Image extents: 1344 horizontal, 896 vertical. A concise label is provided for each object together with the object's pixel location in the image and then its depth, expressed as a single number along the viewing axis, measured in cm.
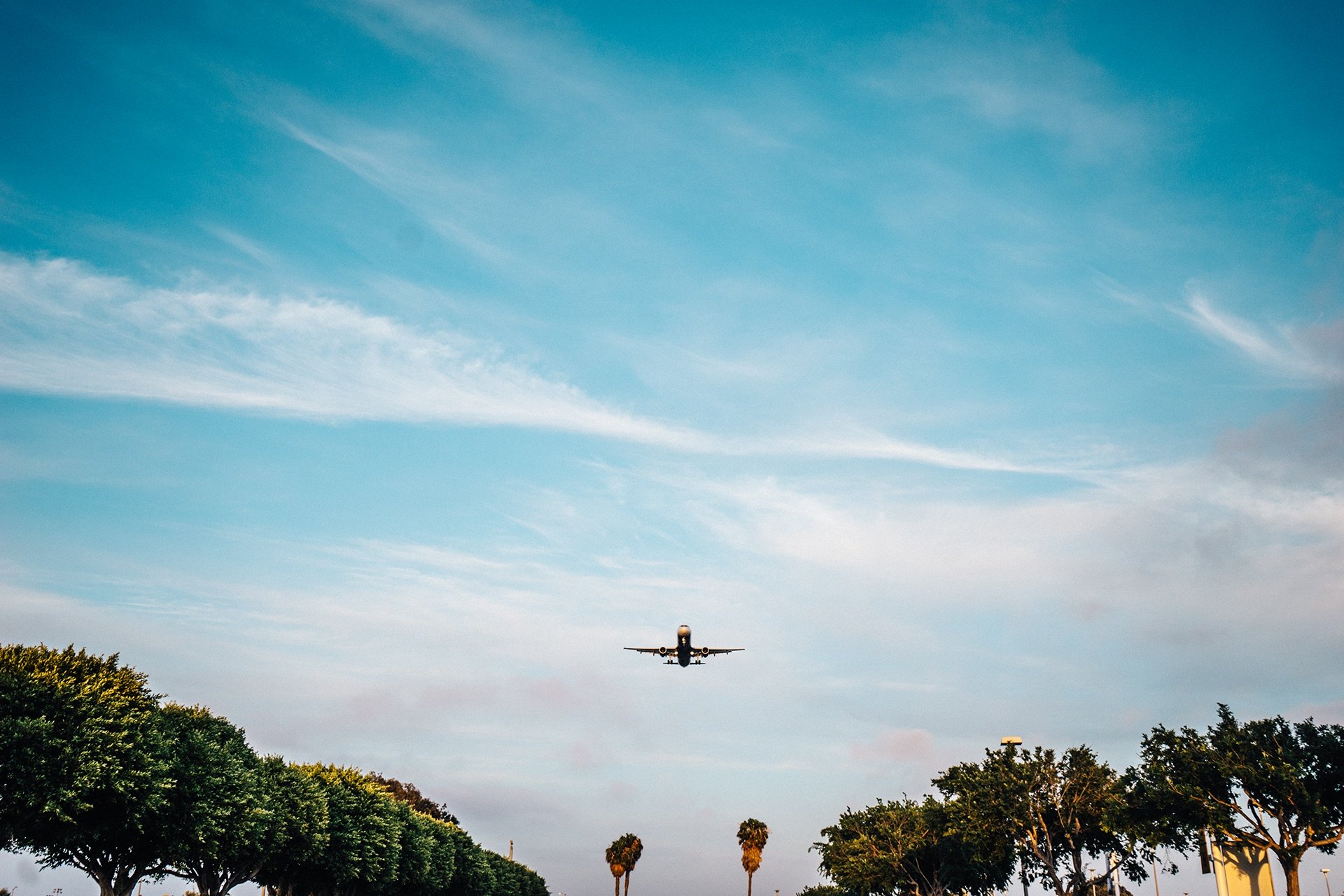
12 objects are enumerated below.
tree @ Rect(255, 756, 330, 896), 5056
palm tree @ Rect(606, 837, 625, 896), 14050
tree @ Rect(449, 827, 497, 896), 8606
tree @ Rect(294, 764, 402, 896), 5791
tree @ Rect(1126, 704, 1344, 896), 4144
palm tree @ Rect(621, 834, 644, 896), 14050
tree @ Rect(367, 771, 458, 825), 13312
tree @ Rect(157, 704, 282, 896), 4191
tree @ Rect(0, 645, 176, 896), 3359
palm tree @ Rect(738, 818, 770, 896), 13700
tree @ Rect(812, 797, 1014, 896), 7838
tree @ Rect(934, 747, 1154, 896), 5878
